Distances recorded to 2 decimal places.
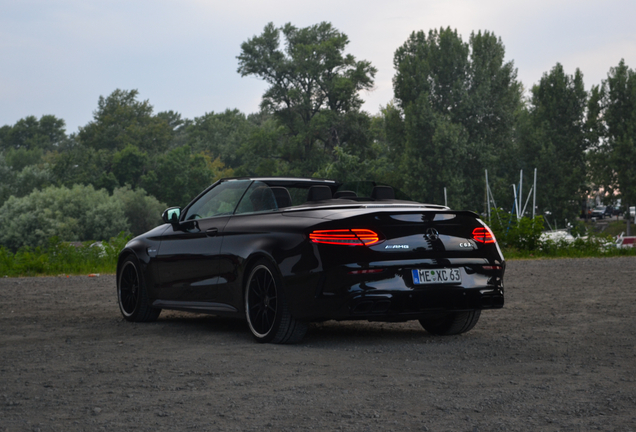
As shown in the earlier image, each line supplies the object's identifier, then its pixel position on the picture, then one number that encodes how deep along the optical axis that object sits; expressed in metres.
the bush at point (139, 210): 78.06
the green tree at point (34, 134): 133.62
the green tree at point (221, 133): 106.69
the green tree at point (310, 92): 75.38
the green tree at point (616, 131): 77.12
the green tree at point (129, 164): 90.38
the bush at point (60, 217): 68.25
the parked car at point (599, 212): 116.62
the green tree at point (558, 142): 76.44
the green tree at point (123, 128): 101.06
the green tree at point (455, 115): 72.00
